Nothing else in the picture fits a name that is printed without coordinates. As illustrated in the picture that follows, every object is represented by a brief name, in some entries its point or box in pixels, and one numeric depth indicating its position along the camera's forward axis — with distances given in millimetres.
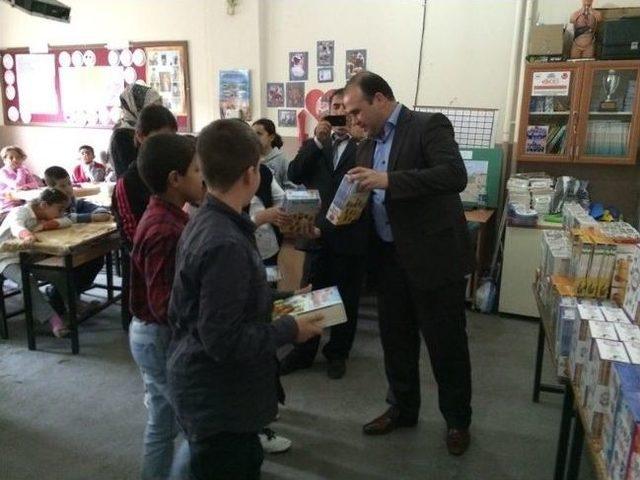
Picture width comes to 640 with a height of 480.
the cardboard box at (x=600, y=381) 1295
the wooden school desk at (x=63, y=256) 3029
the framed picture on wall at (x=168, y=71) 5254
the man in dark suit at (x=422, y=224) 1844
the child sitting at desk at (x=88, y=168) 5297
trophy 3645
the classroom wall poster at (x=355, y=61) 4566
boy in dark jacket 1108
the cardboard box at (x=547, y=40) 3693
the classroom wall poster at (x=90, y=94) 5637
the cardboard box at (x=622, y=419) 1085
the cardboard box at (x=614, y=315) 1554
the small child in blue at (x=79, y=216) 3557
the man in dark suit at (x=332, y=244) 2717
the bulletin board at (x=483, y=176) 4121
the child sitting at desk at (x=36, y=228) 3188
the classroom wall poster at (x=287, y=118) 4938
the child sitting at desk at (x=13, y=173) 4988
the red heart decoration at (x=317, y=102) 4750
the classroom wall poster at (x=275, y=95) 4926
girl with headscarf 2568
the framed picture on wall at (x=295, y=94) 4854
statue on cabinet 3650
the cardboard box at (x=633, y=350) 1279
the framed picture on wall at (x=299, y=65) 4766
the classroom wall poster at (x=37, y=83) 5875
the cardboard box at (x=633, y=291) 1567
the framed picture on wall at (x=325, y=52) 4652
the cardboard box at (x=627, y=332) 1406
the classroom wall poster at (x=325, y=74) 4699
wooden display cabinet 3641
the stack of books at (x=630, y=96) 3608
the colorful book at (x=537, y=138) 3893
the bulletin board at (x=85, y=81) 5328
